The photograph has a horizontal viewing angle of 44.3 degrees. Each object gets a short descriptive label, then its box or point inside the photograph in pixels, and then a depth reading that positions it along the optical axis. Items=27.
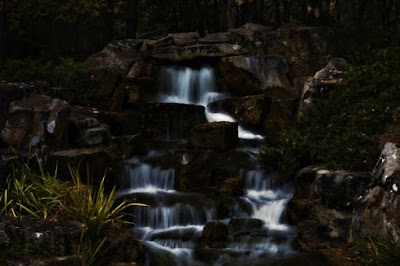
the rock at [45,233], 6.86
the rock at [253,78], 17.12
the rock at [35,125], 11.39
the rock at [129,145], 12.87
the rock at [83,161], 11.02
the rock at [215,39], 19.23
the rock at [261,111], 15.27
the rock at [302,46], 18.62
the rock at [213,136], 13.05
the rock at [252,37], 19.28
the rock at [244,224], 9.74
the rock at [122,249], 7.93
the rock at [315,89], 13.80
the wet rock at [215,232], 9.25
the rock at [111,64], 16.97
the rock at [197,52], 18.50
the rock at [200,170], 11.78
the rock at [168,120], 15.01
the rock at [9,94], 12.30
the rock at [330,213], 8.82
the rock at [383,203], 7.18
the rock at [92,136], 12.47
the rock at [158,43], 19.36
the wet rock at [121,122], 14.27
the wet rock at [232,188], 11.20
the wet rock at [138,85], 16.31
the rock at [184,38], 19.27
